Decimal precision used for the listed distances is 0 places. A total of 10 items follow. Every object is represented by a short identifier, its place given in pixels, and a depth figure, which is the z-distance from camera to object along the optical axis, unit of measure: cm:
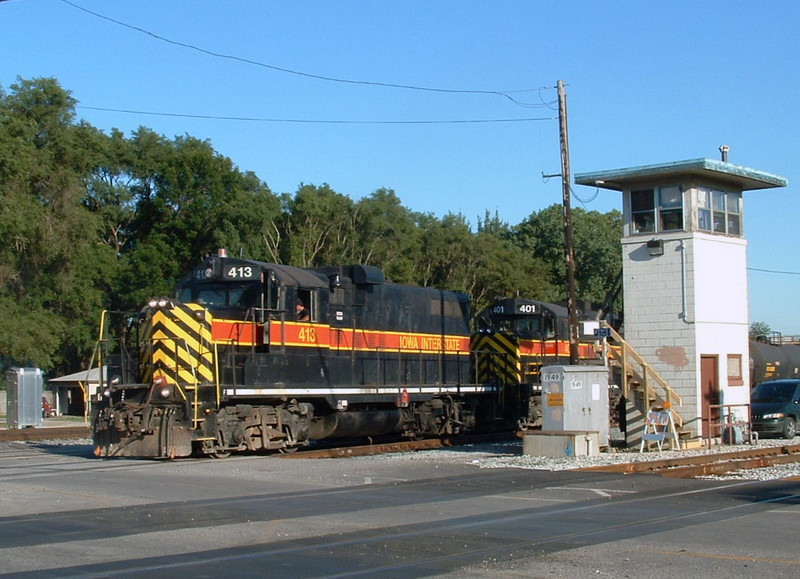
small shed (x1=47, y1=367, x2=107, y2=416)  4919
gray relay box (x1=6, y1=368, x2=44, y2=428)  3080
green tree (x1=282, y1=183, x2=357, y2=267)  5741
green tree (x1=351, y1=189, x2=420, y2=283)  6028
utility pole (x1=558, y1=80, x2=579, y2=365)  2497
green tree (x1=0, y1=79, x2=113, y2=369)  4328
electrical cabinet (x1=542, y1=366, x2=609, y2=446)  1997
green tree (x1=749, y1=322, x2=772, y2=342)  8316
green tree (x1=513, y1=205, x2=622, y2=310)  6519
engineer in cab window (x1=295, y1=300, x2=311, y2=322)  2066
